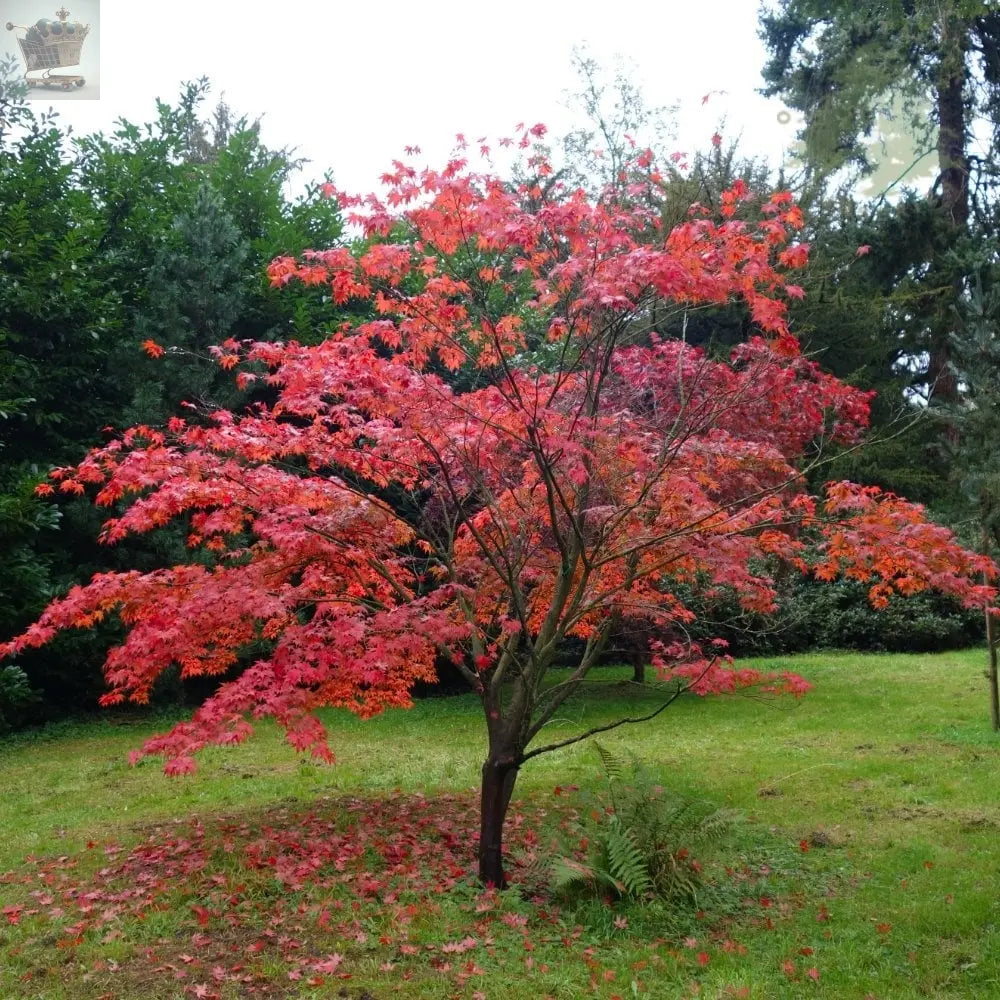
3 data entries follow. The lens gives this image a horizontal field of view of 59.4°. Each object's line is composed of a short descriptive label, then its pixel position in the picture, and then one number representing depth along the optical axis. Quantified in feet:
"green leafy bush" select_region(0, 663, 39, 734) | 30.50
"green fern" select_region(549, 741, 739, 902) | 14.85
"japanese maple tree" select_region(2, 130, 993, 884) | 15.37
